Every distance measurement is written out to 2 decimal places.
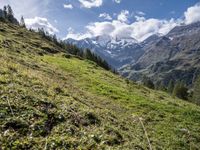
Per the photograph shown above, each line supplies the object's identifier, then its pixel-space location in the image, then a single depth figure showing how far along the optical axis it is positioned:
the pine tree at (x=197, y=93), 64.94
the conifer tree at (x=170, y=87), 83.49
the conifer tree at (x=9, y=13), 96.68
